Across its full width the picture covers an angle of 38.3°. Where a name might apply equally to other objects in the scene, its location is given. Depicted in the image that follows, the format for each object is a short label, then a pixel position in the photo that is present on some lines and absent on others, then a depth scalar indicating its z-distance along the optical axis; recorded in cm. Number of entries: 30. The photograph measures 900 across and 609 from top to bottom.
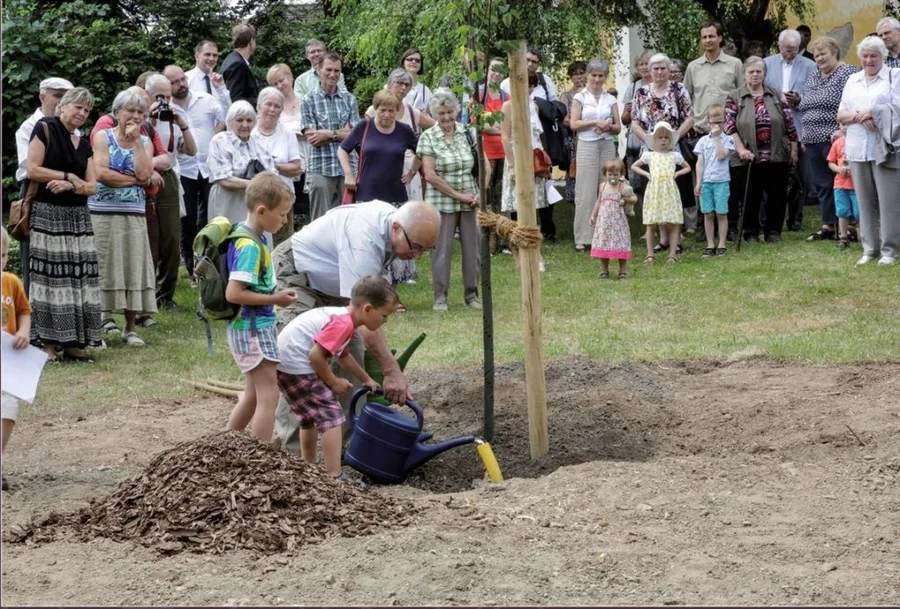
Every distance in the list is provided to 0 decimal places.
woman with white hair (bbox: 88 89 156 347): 1034
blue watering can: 677
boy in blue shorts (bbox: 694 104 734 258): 1424
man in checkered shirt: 1218
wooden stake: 681
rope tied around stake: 693
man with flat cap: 1002
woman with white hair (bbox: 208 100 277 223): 1090
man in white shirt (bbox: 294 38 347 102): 1329
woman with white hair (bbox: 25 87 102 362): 960
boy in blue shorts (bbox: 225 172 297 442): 636
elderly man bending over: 646
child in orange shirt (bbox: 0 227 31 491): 610
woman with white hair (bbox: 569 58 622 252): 1440
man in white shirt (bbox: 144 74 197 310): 1137
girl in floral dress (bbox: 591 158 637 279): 1314
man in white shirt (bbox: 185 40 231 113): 1272
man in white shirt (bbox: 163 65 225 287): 1202
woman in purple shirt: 1163
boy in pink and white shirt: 623
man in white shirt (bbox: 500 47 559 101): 1398
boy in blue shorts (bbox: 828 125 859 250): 1384
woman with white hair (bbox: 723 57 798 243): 1450
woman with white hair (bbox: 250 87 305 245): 1112
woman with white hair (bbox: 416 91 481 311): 1180
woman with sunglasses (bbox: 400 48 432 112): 1393
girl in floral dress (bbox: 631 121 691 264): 1389
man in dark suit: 1309
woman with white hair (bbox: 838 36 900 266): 1271
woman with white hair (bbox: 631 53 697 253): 1441
